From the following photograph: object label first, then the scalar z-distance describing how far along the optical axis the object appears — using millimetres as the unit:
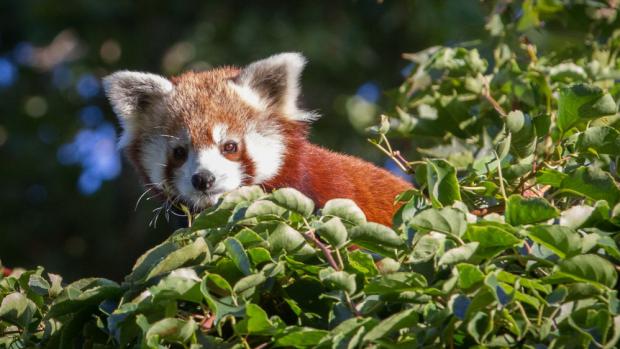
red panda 7586
